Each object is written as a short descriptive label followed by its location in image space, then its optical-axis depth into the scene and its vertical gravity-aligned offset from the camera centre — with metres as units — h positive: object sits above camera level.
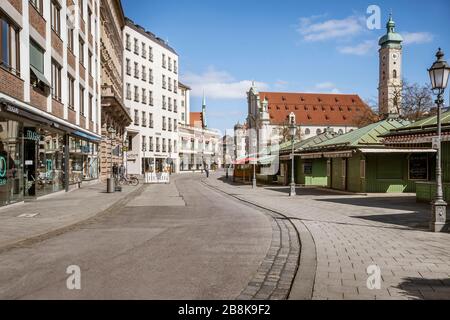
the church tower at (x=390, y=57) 99.09 +23.97
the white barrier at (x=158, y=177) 38.31 -1.55
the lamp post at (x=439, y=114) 10.12 +1.12
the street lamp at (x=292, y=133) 22.13 +1.42
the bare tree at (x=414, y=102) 49.72 +6.73
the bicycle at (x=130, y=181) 34.19 -1.69
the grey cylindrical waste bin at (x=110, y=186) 23.73 -1.45
